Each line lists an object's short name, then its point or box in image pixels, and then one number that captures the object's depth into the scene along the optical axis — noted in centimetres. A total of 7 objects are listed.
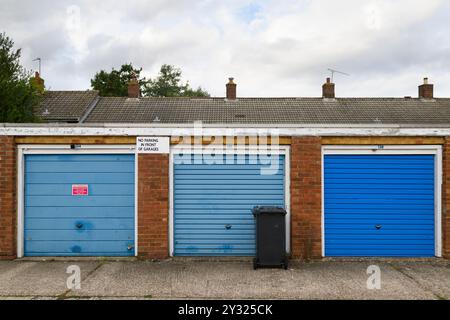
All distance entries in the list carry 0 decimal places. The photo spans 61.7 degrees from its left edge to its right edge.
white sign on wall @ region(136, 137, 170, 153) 801
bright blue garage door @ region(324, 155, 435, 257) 806
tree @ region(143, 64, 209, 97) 5159
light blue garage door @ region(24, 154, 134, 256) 807
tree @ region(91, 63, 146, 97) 3944
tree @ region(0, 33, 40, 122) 1166
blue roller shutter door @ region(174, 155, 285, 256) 810
